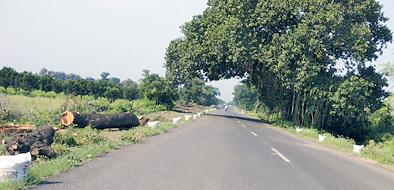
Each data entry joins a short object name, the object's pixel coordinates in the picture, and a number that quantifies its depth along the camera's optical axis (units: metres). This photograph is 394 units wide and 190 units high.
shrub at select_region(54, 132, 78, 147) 13.03
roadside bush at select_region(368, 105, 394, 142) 42.80
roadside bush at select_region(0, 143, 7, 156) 9.85
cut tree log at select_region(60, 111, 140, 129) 17.98
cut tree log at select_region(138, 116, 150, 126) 24.57
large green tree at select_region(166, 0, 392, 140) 34.62
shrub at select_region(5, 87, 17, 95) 51.73
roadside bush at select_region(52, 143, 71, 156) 11.05
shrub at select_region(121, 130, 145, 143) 15.34
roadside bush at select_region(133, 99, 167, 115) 47.99
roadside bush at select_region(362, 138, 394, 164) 16.50
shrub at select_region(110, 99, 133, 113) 31.35
